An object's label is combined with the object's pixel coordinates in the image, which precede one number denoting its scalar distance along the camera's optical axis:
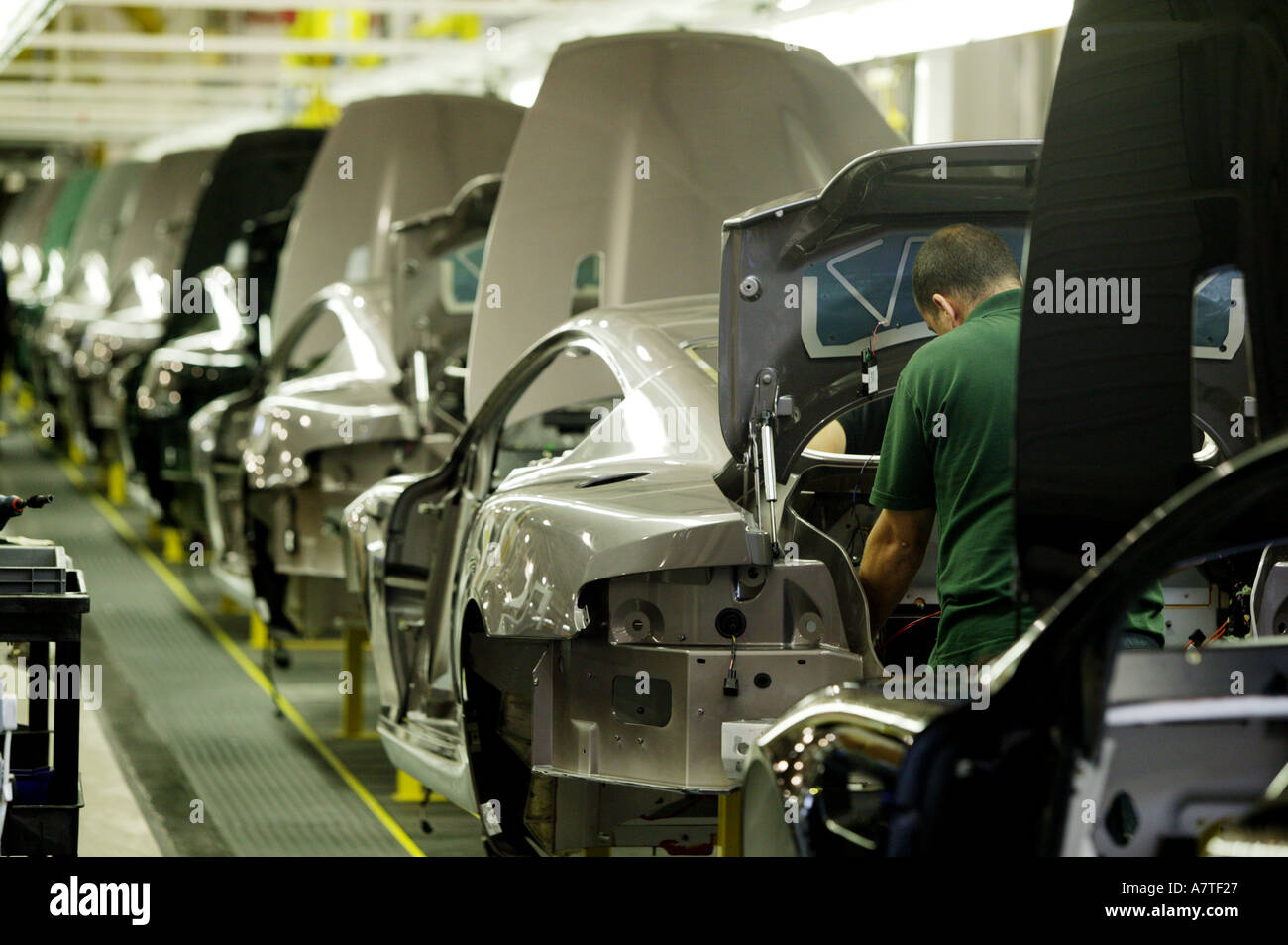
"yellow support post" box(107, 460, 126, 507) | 14.61
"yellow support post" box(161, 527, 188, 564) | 11.83
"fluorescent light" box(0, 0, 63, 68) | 7.49
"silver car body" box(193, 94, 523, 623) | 7.53
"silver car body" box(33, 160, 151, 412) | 15.48
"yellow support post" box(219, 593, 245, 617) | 10.19
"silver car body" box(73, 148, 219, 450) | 12.76
